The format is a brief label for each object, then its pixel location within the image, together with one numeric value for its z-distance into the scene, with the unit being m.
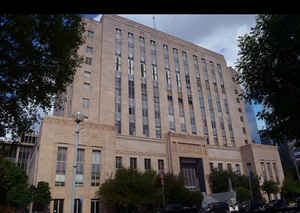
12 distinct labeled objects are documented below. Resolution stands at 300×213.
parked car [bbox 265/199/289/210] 26.96
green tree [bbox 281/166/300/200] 51.75
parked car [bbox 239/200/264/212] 25.18
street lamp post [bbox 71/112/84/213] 20.12
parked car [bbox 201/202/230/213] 27.83
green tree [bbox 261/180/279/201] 49.44
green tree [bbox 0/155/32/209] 32.66
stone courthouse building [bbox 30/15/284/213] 35.00
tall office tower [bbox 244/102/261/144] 95.42
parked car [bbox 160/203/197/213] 21.54
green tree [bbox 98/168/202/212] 30.75
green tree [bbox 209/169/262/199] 45.69
